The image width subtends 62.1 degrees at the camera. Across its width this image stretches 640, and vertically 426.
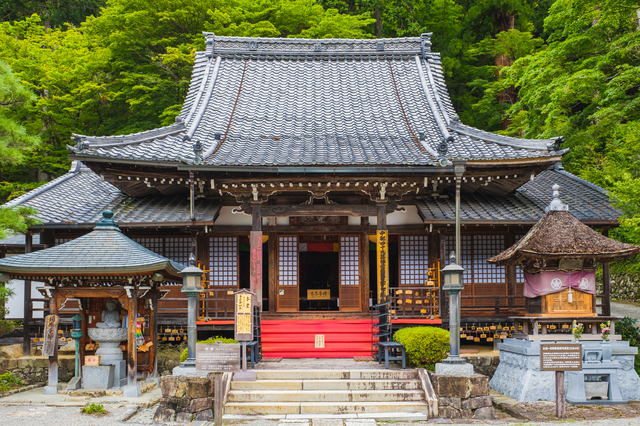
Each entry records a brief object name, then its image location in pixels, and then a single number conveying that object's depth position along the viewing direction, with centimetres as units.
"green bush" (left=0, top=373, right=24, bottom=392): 1129
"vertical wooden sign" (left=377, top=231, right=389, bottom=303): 1217
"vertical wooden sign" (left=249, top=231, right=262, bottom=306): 1220
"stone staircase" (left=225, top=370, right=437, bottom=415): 896
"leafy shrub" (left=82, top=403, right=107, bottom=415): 891
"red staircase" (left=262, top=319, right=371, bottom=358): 1184
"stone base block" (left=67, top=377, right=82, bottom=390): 1046
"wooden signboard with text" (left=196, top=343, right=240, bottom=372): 870
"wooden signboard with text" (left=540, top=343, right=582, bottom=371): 858
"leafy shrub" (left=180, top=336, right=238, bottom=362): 942
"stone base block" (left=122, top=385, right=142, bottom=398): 1017
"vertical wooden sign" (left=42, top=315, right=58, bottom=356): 1048
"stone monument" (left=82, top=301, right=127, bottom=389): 1040
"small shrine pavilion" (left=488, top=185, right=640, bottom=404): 1032
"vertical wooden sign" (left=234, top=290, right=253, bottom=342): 952
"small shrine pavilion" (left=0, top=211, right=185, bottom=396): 975
